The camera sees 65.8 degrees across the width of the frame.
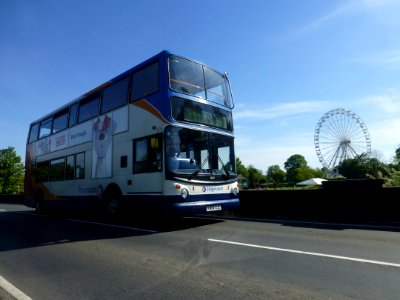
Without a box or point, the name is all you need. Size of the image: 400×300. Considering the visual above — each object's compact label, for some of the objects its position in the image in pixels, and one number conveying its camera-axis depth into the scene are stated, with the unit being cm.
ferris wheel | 5628
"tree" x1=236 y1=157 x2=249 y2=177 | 10022
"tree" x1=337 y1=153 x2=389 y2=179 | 7712
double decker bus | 838
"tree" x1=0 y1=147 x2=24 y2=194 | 7200
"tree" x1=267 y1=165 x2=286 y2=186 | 13825
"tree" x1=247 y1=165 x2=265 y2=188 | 10142
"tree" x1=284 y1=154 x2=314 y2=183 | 12154
